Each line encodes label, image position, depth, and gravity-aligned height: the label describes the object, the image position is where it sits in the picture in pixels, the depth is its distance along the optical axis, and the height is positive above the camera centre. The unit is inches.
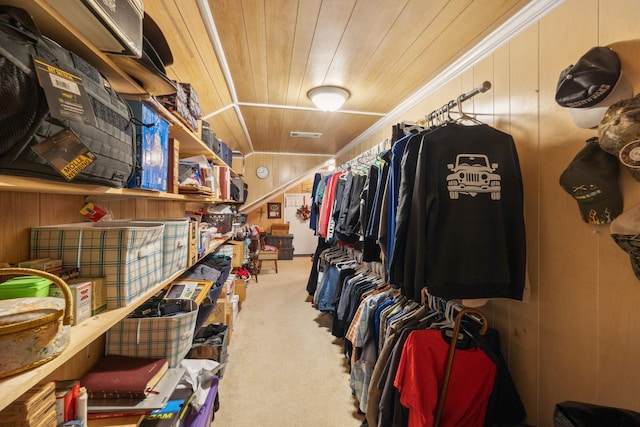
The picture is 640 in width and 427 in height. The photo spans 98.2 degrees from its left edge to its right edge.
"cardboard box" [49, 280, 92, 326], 28.7 -9.3
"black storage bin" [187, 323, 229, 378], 71.8 -36.1
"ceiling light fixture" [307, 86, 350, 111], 86.6 +38.7
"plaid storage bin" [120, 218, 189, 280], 47.7 -6.2
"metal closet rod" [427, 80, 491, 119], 49.2 +23.5
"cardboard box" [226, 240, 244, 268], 127.9 -18.0
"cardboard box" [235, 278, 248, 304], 142.9 -37.9
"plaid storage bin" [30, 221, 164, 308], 33.3 -4.7
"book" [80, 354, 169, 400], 39.3 -24.5
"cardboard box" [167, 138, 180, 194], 52.0 +8.6
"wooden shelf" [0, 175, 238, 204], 21.3 +2.4
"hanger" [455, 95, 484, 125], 53.8 +20.8
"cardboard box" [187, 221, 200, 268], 59.5 -6.7
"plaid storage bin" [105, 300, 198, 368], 45.8 -20.8
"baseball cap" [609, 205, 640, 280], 33.7 -1.4
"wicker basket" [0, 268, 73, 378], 20.3 -9.1
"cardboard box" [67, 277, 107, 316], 31.6 -9.4
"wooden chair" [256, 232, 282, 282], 208.4 -30.5
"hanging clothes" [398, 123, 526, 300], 46.0 -1.0
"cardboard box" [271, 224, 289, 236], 266.1 -13.2
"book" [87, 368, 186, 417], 37.2 -26.7
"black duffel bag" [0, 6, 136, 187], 19.7 +8.2
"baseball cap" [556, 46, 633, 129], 37.4 +19.0
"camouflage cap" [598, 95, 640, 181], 33.2 +11.1
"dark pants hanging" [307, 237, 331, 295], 146.3 -28.6
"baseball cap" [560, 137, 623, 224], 37.6 +5.3
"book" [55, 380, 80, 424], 28.7 -20.0
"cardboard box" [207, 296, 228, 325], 96.1 -34.0
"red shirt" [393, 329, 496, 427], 50.6 -29.9
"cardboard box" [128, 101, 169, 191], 38.6 +9.6
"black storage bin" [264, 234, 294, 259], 258.4 -25.2
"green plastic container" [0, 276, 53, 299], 23.8 -6.8
